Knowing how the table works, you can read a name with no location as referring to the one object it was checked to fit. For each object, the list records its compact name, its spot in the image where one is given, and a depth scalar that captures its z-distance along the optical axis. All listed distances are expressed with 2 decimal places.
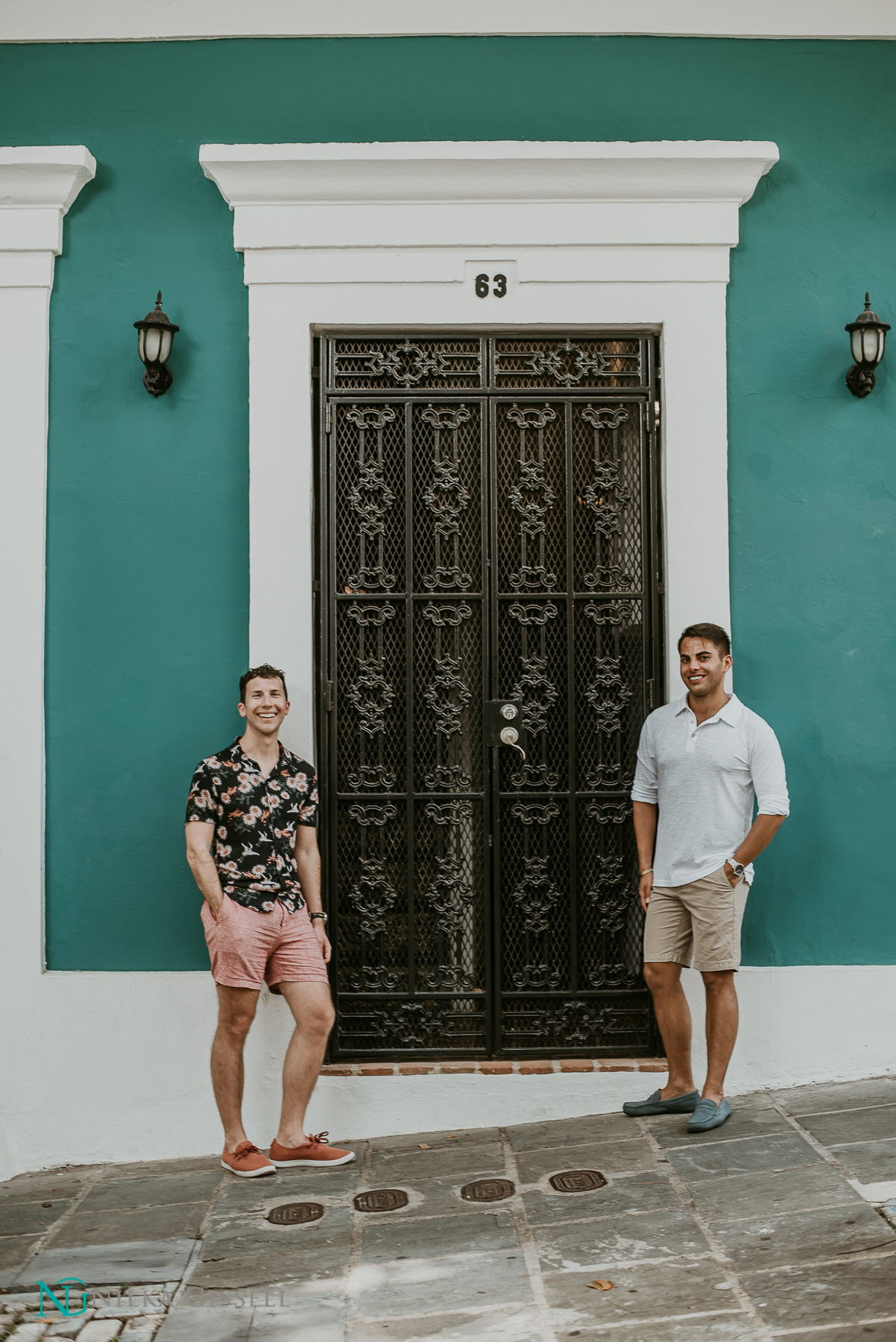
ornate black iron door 4.61
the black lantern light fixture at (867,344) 4.51
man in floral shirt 4.08
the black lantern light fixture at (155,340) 4.51
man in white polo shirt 4.10
